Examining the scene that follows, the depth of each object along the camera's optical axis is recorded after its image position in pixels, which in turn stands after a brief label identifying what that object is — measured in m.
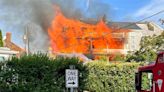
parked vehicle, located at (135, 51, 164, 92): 7.88
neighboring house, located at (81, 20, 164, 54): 59.15
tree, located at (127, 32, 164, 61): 32.22
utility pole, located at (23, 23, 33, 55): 40.28
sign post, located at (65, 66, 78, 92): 8.22
